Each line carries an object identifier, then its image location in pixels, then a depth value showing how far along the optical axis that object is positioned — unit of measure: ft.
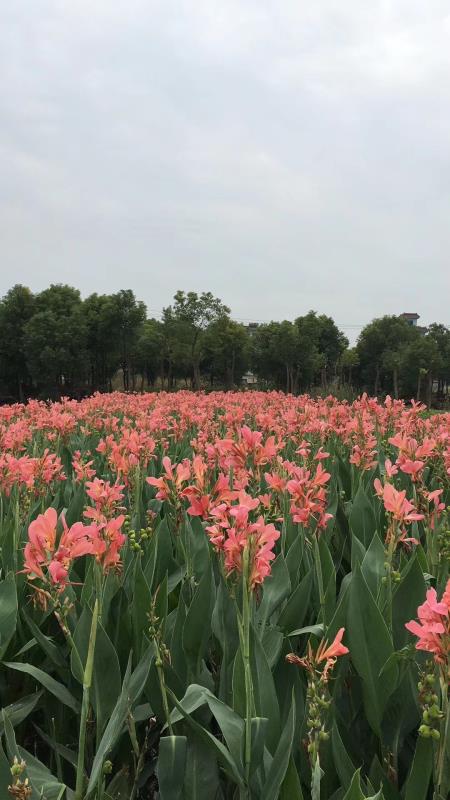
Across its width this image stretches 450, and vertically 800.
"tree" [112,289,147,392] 131.13
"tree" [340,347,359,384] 161.75
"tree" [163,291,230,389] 119.03
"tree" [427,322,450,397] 159.33
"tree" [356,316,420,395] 156.35
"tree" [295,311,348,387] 134.21
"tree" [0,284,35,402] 137.39
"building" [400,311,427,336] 366.43
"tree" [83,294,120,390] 132.16
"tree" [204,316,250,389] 135.64
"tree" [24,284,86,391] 124.98
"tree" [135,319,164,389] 144.19
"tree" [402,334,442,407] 134.10
